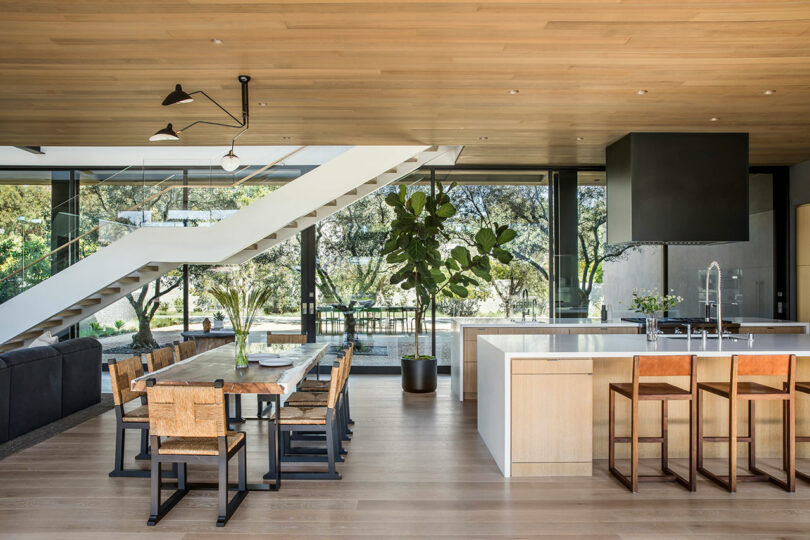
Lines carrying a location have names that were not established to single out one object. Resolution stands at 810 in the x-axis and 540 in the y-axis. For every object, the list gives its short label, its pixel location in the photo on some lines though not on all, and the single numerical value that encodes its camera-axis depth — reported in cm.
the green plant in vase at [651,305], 434
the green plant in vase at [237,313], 407
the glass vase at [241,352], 418
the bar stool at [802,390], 383
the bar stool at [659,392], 362
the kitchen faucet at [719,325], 428
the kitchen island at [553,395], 391
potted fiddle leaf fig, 685
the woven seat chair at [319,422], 386
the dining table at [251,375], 352
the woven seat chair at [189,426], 308
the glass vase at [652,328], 431
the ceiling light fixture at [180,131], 402
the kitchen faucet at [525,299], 730
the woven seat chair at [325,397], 438
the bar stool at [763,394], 364
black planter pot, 686
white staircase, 673
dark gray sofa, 485
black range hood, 556
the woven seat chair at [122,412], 390
